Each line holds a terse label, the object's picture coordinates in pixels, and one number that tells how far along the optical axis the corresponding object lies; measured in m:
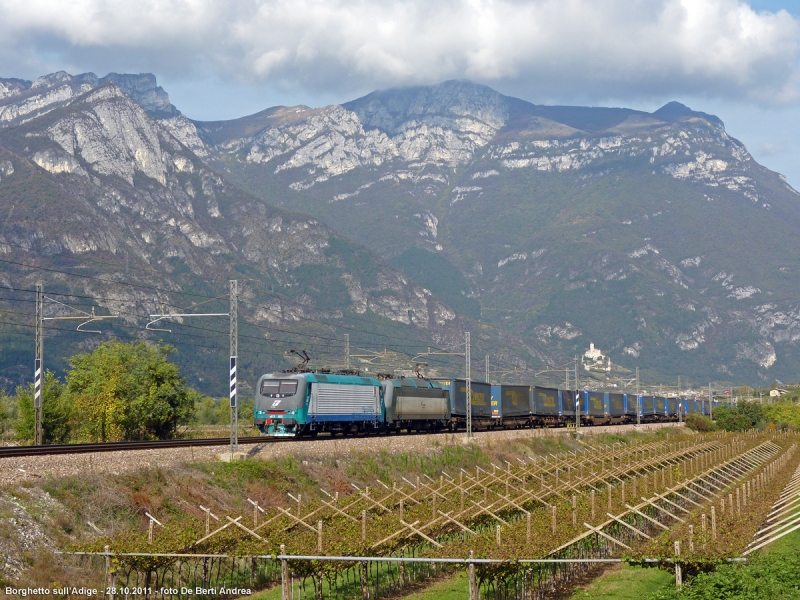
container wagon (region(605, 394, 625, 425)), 120.69
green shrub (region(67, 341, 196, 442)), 70.06
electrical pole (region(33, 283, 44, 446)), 49.66
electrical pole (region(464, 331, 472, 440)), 67.56
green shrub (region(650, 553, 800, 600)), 22.66
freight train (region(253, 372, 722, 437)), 58.16
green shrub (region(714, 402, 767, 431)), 140.50
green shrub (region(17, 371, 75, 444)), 63.34
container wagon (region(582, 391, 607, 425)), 113.75
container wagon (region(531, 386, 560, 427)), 100.00
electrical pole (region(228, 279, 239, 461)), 45.38
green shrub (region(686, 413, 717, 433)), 134.75
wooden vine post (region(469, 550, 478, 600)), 26.03
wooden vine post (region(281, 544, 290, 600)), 27.35
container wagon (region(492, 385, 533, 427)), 90.81
